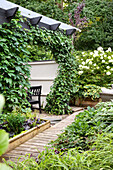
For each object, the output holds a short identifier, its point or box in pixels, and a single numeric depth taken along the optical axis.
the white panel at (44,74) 7.86
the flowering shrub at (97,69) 7.71
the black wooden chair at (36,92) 6.43
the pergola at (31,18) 4.00
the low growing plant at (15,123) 3.73
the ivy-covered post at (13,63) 4.00
